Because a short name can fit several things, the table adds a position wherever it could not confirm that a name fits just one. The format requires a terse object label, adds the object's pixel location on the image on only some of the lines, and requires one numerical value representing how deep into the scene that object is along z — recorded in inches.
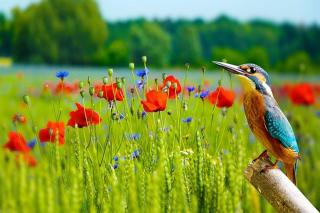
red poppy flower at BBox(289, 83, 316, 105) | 357.4
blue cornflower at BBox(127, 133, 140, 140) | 182.2
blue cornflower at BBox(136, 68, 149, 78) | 182.1
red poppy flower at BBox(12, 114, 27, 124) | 213.5
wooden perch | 151.7
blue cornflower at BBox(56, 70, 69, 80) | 181.0
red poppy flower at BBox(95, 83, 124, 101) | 176.2
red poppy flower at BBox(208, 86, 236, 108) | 205.2
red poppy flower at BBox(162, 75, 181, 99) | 175.9
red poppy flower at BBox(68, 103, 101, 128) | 178.4
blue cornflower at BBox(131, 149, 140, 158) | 184.5
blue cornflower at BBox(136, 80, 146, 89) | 183.6
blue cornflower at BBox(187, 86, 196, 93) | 187.4
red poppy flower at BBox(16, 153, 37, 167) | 298.6
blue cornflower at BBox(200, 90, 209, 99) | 184.2
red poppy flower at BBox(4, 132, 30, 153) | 255.6
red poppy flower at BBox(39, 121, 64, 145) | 191.2
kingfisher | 145.6
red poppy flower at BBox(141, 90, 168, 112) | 167.2
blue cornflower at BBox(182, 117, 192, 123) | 196.2
